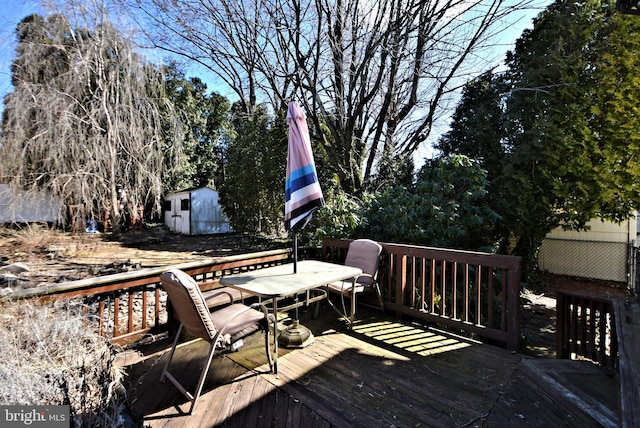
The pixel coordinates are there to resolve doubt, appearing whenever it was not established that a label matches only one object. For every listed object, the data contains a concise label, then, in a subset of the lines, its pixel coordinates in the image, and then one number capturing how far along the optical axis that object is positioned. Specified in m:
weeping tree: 6.79
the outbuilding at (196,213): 14.72
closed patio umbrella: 2.92
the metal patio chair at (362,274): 3.51
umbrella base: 3.06
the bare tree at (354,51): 7.41
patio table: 2.59
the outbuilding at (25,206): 6.96
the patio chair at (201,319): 2.18
